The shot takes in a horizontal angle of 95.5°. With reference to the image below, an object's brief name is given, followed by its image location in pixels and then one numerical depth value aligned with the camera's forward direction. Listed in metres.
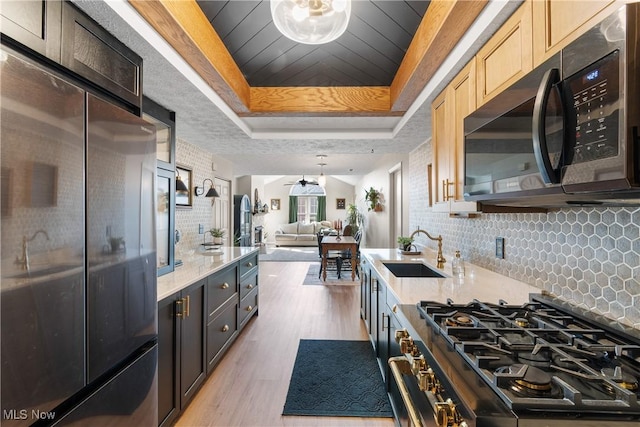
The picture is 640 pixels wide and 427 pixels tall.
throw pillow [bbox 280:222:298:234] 12.04
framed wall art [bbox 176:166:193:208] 2.89
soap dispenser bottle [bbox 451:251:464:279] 1.93
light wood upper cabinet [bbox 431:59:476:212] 1.57
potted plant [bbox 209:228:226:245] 3.29
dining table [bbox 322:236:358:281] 5.23
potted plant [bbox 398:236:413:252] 3.11
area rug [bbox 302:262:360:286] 5.28
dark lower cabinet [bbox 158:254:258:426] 1.64
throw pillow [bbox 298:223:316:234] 11.86
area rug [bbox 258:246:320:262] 7.85
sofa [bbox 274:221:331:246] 11.08
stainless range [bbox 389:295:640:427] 0.60
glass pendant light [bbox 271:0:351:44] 1.22
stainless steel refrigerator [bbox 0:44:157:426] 0.77
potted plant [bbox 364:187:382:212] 6.90
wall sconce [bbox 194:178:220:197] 3.42
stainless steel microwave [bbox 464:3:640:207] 0.61
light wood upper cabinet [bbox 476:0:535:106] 1.10
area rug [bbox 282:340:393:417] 1.91
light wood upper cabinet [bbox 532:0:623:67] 0.79
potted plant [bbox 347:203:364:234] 9.45
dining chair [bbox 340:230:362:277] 5.87
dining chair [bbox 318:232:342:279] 5.61
